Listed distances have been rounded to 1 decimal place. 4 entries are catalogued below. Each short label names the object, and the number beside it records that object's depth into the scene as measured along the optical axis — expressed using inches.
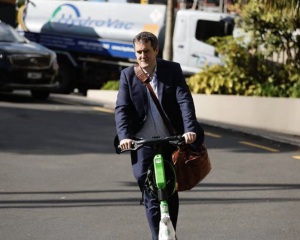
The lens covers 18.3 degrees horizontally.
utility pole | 925.8
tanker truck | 1013.8
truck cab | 1002.7
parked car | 774.5
